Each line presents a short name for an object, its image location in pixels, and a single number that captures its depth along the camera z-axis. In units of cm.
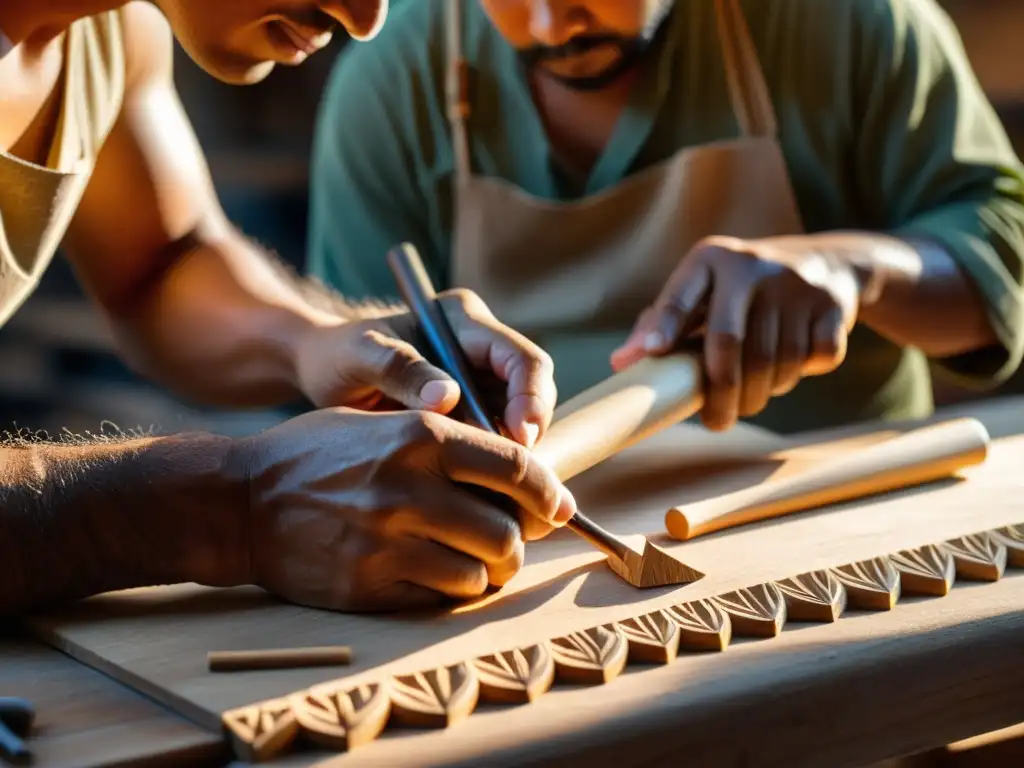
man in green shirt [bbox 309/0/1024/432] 173
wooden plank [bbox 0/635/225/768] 82
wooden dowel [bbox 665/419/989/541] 125
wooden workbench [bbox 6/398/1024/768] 85
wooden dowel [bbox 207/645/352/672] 93
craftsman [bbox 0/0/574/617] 104
